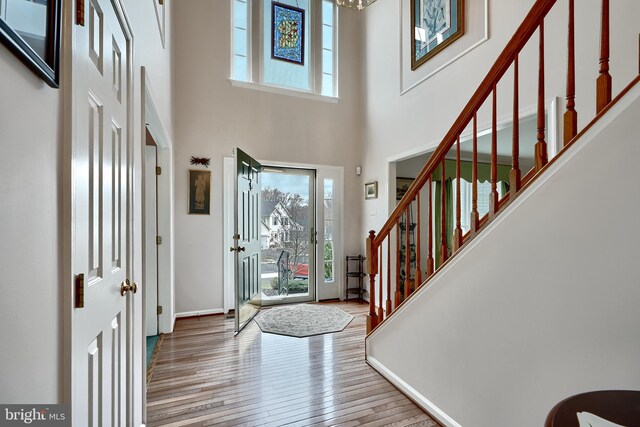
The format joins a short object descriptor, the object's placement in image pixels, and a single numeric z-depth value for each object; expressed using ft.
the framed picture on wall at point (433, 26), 10.37
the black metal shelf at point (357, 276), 15.69
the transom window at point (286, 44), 14.28
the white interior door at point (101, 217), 3.06
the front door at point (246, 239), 11.40
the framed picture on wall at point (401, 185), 17.70
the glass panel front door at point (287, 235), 15.05
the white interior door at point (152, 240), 10.70
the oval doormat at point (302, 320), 11.47
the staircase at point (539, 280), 3.74
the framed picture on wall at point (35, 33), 1.76
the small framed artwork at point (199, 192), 12.91
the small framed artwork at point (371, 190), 14.74
